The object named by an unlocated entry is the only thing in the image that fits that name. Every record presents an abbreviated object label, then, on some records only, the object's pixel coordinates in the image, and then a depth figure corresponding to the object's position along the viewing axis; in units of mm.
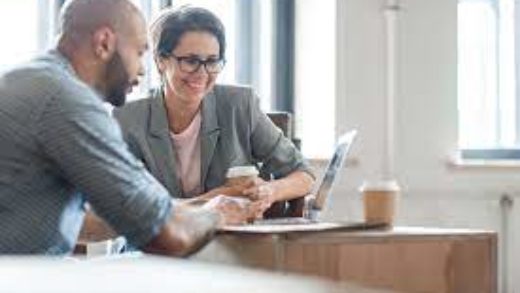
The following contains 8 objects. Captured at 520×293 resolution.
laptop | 2346
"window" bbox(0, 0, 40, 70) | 4526
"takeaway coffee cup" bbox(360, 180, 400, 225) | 2524
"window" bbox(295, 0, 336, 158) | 4422
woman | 3099
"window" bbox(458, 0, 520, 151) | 4685
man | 2330
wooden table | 2264
